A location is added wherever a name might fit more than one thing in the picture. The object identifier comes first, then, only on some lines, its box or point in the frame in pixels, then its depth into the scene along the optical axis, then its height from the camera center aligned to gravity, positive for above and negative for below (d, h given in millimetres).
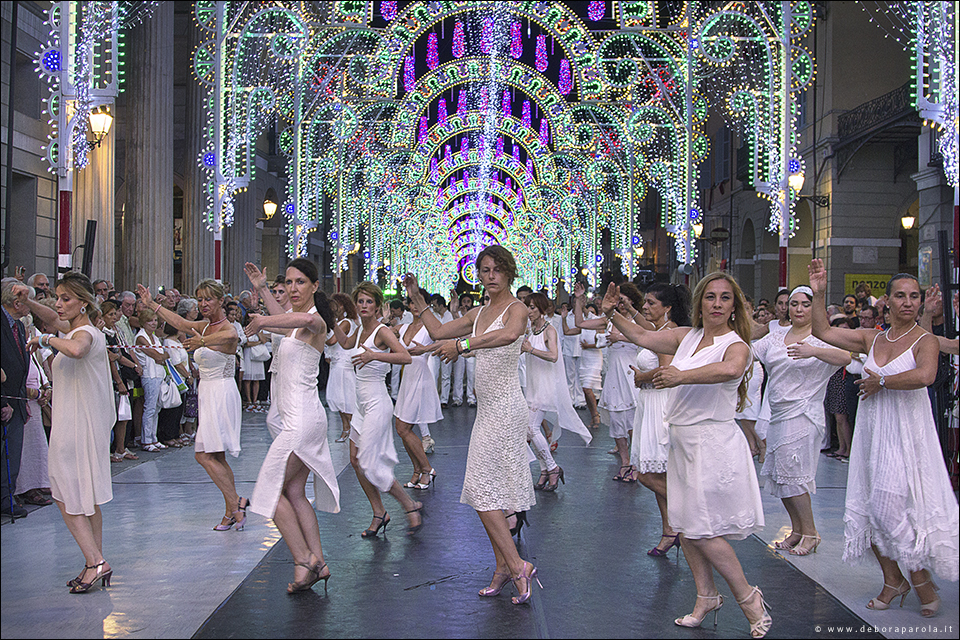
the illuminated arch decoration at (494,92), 16359 +6147
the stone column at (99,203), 18062 +2474
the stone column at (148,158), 18797 +3454
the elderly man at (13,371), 8148 -331
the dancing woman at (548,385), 10664 -595
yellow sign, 28203 +1495
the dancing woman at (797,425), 7176 -696
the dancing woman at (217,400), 7980 -577
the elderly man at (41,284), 10055 +510
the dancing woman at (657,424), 7344 -728
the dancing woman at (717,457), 5230 -681
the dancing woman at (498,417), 5988 -541
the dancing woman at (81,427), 6062 -601
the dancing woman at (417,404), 10000 -781
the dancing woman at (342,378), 9039 -622
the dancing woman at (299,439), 6129 -688
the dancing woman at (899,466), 5547 -793
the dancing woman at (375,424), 7922 -784
